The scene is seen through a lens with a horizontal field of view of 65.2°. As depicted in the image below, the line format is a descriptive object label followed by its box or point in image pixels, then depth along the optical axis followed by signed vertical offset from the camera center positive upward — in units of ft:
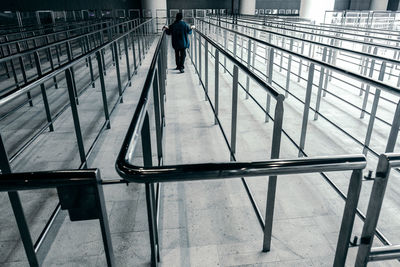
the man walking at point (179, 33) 21.09 -1.54
